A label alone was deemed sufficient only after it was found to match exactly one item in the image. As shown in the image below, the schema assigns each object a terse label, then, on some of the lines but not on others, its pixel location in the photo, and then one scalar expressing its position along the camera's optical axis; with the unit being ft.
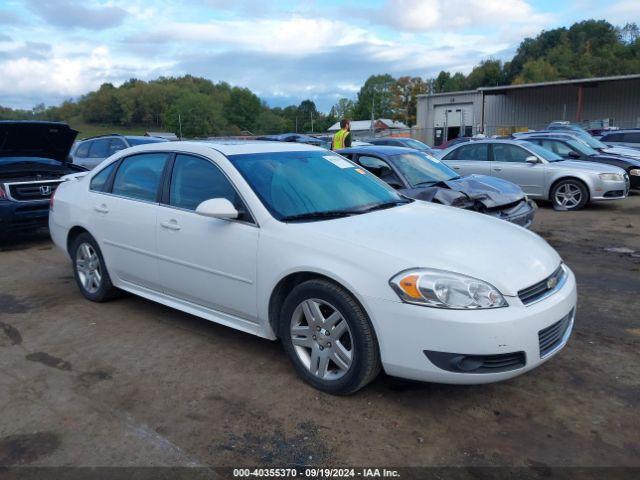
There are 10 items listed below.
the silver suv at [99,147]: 41.93
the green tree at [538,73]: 289.74
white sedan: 9.64
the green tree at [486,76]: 355.15
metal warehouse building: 138.51
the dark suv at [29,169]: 24.71
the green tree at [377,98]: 385.29
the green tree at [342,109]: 434.71
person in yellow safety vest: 36.63
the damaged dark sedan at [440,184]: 22.02
